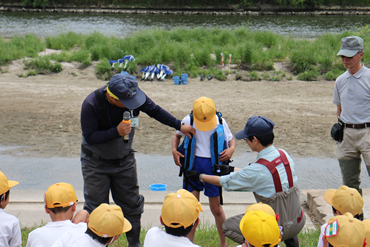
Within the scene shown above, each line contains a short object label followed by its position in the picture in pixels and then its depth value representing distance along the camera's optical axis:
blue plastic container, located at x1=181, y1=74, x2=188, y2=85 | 12.80
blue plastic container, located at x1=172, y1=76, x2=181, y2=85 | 12.81
